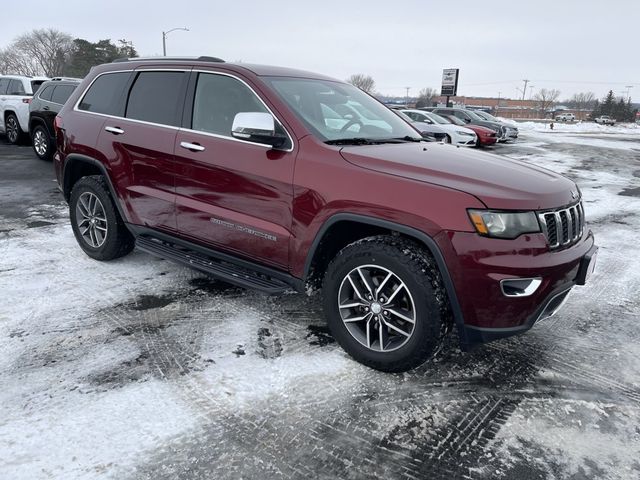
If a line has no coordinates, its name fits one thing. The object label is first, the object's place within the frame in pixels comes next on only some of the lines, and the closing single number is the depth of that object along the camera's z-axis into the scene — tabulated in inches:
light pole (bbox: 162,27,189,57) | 1619.8
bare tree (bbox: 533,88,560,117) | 4153.5
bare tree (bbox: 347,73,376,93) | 3830.7
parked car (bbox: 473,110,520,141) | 827.5
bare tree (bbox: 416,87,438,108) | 4489.4
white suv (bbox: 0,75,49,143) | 490.6
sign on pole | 1411.2
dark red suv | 100.5
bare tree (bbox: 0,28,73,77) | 3243.1
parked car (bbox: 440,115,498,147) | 700.7
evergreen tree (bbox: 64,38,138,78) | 2642.7
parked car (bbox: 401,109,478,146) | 641.0
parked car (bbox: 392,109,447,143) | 598.5
